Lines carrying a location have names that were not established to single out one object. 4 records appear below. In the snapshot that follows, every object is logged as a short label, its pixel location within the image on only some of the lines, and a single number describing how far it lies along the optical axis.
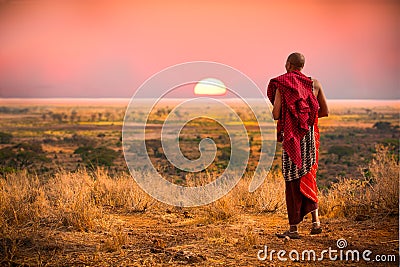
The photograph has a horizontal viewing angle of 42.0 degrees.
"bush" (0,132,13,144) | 30.89
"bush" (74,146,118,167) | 19.61
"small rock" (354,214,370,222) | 6.42
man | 5.41
